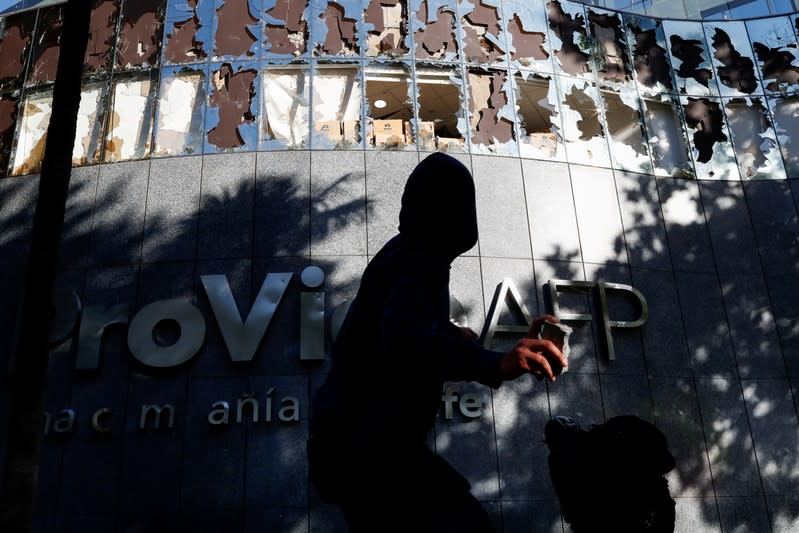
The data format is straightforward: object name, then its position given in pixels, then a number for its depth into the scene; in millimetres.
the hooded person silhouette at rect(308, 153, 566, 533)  2258
